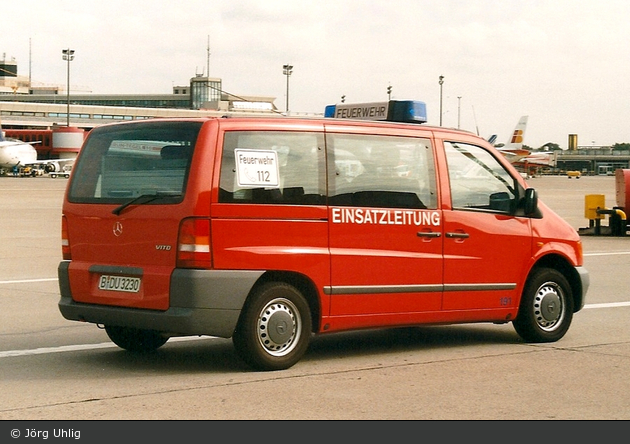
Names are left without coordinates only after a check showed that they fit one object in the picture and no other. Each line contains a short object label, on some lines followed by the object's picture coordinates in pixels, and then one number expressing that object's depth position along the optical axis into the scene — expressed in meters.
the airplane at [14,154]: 91.00
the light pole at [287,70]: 97.16
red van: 7.28
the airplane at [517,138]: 116.00
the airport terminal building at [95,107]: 152.62
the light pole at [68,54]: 109.12
